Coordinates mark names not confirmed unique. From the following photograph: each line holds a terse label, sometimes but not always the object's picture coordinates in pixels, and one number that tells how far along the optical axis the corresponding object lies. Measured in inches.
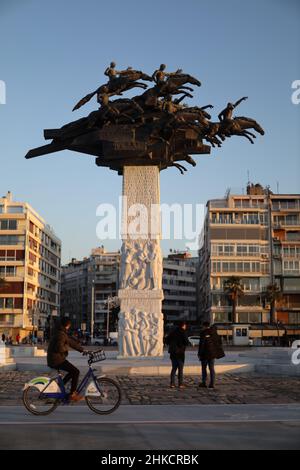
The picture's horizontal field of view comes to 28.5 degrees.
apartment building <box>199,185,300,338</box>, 3019.2
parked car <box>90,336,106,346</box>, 2728.8
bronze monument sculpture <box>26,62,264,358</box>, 833.5
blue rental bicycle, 364.5
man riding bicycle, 369.1
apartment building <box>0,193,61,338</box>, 3024.1
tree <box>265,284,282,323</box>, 2910.9
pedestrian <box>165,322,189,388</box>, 542.6
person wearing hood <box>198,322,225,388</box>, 541.6
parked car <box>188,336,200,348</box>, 2375.7
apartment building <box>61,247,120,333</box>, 4831.4
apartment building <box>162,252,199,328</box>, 4557.1
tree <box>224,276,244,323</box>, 2901.1
